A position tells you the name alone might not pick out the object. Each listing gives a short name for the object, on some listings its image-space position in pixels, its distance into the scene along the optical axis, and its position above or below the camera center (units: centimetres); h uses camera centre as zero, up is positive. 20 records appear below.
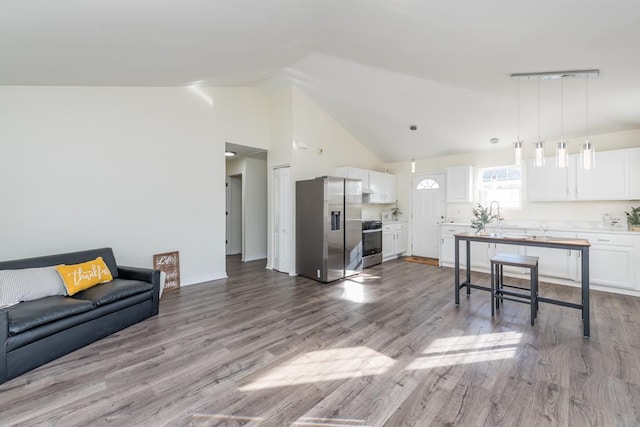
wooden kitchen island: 281 -43
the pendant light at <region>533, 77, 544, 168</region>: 294 +59
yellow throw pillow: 287 -69
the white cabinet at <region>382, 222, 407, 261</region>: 647 -77
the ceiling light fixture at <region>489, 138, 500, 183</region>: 583 +77
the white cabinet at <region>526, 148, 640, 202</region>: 425 +47
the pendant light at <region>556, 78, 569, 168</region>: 283 +57
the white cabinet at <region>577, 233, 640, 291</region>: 400 -81
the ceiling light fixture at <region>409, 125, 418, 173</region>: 565 +160
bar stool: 310 -92
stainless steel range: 580 -74
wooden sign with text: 427 -88
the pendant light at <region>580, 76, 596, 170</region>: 274 +54
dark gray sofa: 216 -97
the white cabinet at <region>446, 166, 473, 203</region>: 596 +54
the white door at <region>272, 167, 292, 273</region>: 540 -18
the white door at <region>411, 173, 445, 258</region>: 663 -8
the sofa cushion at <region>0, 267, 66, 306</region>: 250 -70
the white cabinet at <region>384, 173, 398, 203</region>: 700 +56
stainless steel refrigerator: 477 -34
